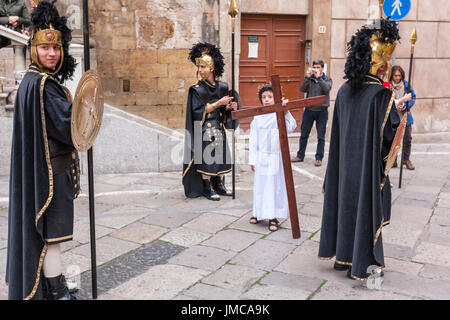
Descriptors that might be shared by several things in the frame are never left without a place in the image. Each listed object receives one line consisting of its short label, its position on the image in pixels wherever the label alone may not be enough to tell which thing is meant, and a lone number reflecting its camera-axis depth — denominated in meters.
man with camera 8.87
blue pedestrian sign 7.41
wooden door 10.68
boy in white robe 5.40
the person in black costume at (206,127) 6.58
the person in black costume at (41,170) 3.35
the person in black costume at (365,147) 3.90
